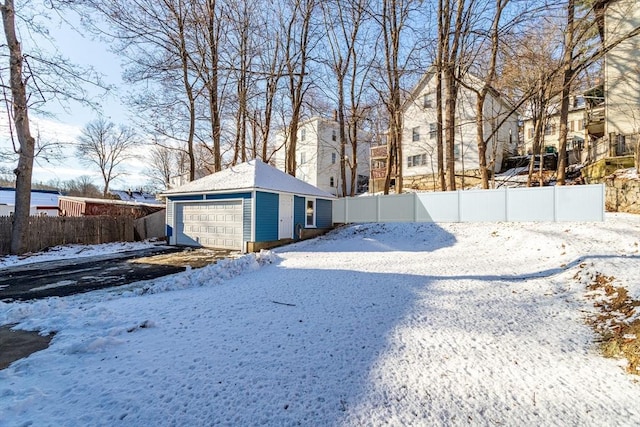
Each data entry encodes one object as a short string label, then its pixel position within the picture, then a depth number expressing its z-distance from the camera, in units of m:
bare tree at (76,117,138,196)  36.00
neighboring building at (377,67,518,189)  21.91
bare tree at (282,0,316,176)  17.10
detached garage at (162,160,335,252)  11.96
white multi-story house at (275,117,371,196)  29.92
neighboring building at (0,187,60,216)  22.31
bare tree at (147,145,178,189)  42.66
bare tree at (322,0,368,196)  18.06
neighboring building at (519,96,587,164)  27.11
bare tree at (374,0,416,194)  16.02
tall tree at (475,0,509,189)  11.57
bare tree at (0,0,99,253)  10.31
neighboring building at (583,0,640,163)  14.52
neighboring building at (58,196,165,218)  17.06
